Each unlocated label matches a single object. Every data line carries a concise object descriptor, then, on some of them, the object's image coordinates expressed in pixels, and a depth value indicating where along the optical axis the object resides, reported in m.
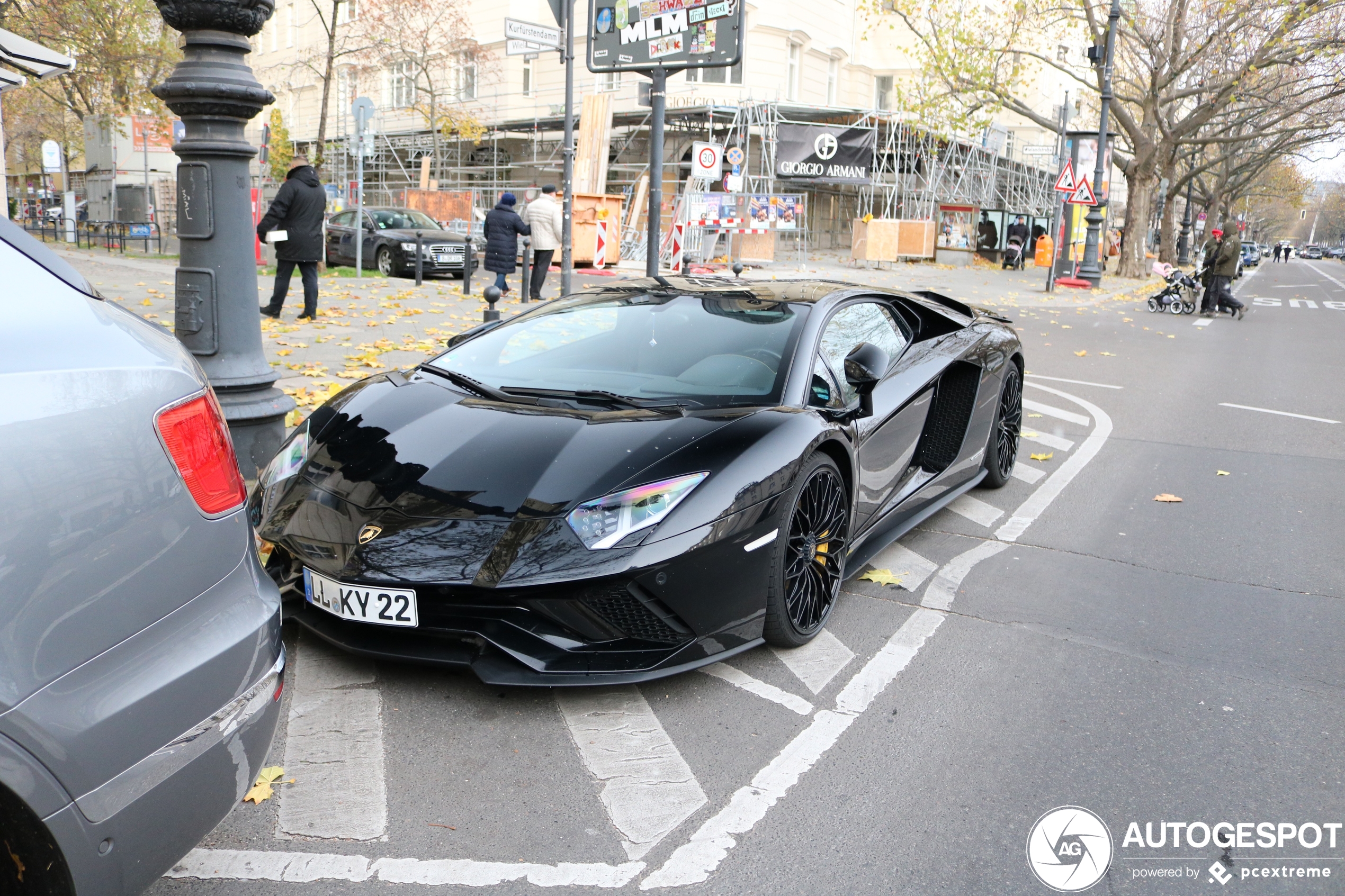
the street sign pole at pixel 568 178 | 10.56
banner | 30.66
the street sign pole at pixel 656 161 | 9.39
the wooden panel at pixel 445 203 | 34.06
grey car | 1.72
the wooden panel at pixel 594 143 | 28.98
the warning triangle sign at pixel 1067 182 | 22.64
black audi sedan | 20.55
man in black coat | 12.03
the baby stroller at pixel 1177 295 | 20.59
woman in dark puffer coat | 15.70
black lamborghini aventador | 3.23
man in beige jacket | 16.05
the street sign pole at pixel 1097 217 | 24.14
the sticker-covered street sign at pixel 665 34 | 9.20
